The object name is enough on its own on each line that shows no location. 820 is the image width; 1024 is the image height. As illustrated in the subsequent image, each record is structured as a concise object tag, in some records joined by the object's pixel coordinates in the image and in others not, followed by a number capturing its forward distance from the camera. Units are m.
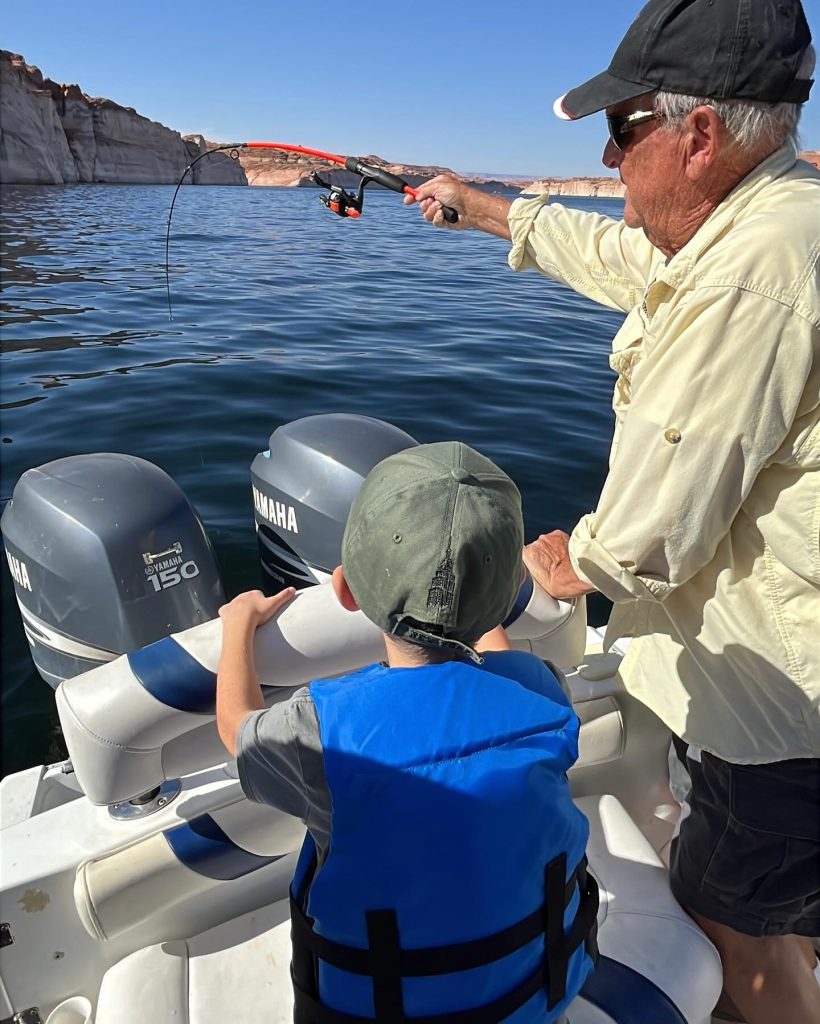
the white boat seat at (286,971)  1.41
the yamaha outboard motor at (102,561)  2.06
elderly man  1.11
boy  0.95
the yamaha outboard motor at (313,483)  2.36
